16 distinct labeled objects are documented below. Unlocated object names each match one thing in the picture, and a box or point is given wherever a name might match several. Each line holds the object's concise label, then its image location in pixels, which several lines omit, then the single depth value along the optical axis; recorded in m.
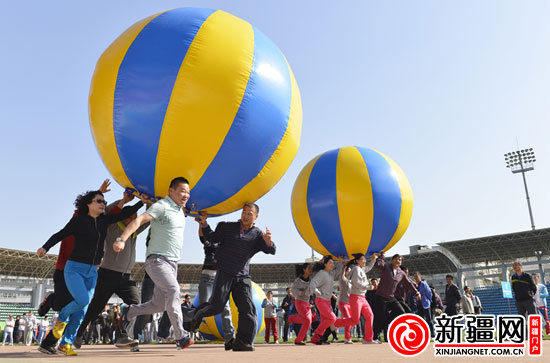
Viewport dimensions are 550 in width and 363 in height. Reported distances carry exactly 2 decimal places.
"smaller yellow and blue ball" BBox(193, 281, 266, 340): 9.08
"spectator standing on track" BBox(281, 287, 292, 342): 10.77
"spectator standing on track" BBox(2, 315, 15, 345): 17.78
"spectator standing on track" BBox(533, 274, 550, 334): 9.84
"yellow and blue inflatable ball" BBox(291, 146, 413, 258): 7.43
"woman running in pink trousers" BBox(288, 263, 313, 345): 7.17
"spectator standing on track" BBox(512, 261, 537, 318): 8.26
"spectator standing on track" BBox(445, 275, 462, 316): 9.81
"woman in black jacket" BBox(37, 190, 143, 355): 4.09
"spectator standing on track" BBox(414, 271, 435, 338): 9.69
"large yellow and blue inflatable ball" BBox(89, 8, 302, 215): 4.27
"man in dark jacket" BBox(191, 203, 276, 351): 4.63
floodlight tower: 42.00
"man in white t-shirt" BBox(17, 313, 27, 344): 19.12
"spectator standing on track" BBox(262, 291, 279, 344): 10.72
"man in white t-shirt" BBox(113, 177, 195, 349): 3.90
